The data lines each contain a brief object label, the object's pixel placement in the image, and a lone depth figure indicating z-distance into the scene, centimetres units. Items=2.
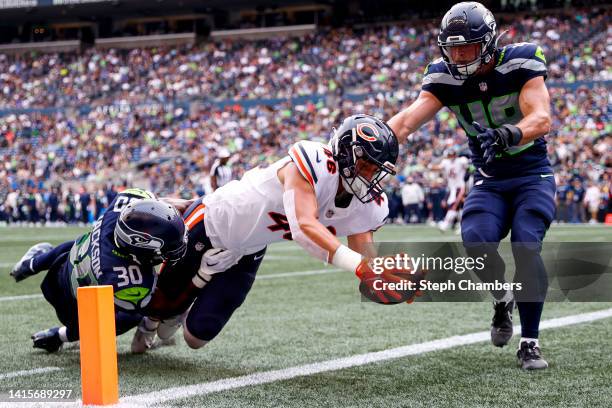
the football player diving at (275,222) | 659
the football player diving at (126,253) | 734
